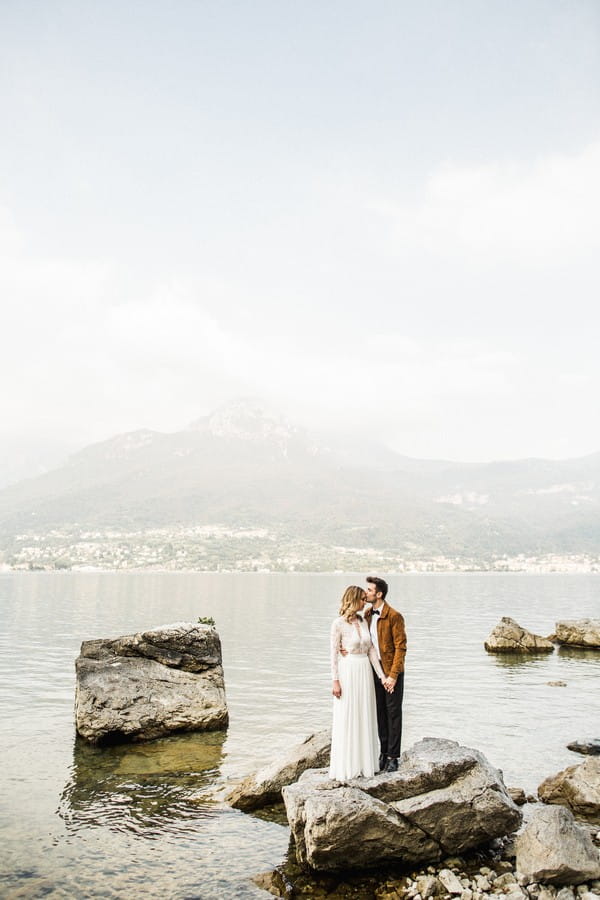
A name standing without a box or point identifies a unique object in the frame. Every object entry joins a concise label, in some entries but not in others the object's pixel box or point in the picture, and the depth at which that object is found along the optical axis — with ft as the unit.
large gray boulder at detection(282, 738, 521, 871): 32.09
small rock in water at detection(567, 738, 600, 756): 59.06
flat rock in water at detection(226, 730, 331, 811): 42.91
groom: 37.63
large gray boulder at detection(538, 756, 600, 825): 41.91
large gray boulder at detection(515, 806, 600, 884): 30.19
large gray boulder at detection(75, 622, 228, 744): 60.34
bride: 35.81
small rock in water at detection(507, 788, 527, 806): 43.13
